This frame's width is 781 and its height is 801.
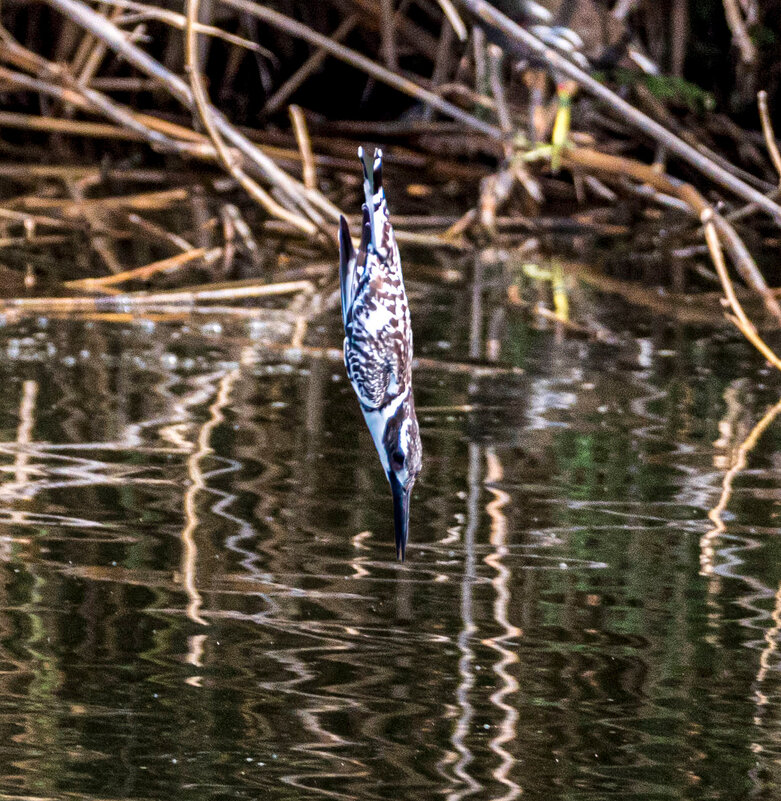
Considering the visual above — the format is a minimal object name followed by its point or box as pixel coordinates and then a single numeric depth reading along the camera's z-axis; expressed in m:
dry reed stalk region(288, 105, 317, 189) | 12.53
